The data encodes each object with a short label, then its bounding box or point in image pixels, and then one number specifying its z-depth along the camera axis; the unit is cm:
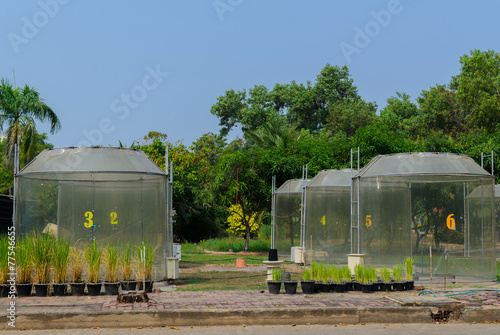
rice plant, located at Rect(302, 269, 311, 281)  1163
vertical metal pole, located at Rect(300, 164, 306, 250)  2106
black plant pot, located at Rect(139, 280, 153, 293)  1173
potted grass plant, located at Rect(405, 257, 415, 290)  1241
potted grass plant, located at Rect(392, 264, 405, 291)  1223
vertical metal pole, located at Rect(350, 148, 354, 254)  1606
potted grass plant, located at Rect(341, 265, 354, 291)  1202
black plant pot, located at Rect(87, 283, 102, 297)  1125
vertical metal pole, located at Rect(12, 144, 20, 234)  1288
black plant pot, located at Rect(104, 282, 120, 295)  1133
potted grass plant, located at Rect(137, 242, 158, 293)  1171
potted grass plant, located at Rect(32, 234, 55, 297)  1105
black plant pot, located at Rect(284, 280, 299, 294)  1137
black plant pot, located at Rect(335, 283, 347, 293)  1177
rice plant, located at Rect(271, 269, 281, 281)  1148
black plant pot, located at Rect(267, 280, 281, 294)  1138
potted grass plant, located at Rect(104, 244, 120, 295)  1134
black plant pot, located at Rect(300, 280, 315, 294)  1155
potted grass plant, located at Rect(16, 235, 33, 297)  1098
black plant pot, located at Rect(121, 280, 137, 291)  1143
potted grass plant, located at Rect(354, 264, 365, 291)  1204
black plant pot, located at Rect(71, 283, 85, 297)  1124
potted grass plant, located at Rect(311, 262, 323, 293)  1191
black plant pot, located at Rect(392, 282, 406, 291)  1222
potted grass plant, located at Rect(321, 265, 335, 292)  1176
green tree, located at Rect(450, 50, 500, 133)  3409
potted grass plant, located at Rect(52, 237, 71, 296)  1115
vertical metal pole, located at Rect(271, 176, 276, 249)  2456
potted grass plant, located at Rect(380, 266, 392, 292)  1213
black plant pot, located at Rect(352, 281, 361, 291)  1205
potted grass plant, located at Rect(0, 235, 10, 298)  1086
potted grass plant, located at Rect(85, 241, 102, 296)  1127
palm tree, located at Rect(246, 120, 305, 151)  3275
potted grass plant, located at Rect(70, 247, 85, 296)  1125
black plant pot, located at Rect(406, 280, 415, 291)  1238
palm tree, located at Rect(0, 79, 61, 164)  2691
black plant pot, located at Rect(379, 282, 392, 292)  1213
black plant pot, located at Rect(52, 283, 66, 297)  1114
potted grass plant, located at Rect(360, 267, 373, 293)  1182
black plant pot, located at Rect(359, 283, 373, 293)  1181
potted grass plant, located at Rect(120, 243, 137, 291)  1148
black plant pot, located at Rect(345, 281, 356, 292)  1202
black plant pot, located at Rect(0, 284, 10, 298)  1085
